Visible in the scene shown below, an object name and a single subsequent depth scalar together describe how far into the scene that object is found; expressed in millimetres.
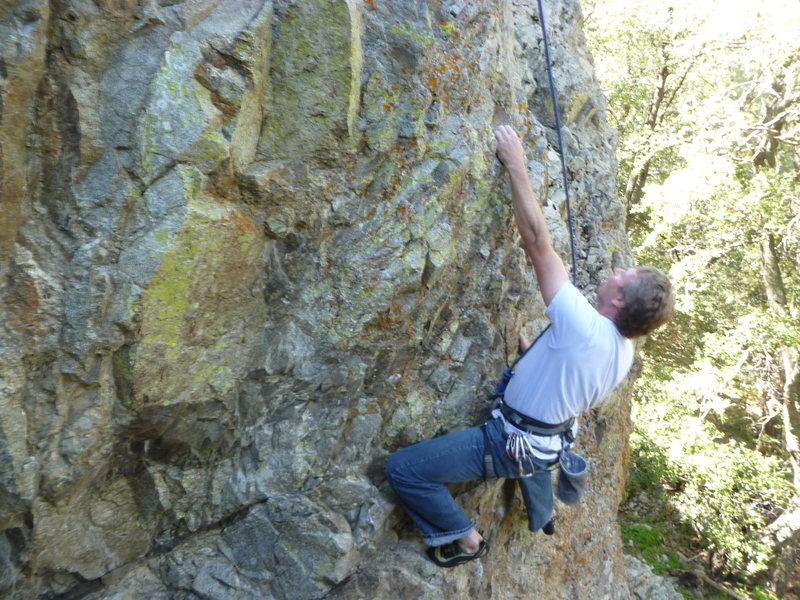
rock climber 3277
